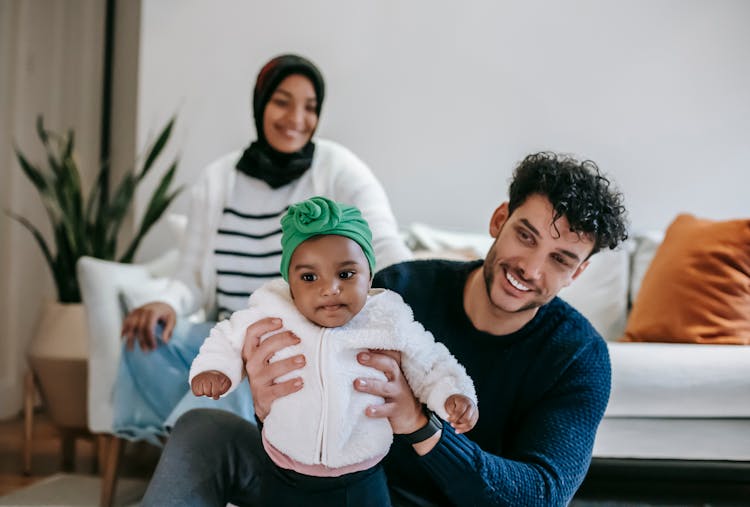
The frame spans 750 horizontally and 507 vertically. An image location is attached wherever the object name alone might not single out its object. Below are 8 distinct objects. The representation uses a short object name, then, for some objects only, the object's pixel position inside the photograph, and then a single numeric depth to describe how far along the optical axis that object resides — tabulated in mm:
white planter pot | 2963
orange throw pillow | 2639
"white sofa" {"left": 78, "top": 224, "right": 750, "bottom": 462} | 2414
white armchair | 2510
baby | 1189
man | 1334
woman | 2326
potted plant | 2973
